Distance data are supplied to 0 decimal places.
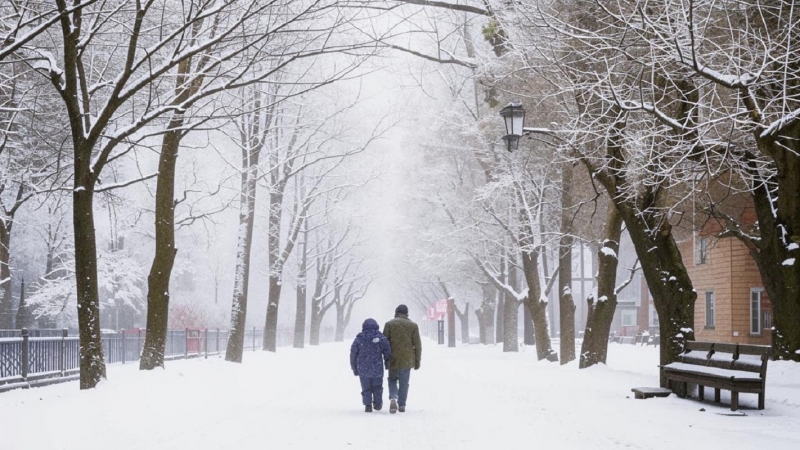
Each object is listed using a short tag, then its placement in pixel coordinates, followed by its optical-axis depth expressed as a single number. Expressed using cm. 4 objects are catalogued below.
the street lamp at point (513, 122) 1656
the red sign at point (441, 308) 5381
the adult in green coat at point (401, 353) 1370
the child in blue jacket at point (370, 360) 1350
